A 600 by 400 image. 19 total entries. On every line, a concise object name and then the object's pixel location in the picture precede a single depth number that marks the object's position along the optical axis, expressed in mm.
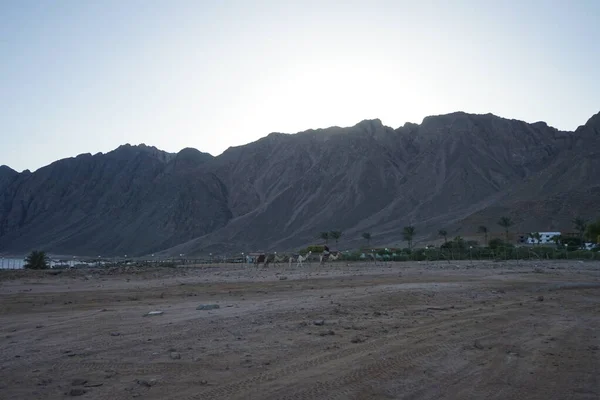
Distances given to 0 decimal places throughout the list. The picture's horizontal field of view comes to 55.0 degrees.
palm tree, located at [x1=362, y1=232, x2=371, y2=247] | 99412
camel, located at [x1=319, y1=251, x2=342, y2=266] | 52169
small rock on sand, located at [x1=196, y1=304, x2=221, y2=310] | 14961
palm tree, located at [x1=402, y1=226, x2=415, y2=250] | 84894
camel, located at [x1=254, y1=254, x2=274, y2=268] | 50109
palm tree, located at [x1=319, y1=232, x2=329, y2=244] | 95206
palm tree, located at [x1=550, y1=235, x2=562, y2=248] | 78938
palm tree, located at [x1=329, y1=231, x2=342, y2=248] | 95438
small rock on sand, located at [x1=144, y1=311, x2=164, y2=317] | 13772
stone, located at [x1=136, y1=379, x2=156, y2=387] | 7551
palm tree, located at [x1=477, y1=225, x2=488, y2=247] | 88912
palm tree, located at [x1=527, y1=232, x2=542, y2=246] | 82438
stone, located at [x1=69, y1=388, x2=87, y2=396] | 7145
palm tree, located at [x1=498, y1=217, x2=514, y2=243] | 85875
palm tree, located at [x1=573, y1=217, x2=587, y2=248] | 78500
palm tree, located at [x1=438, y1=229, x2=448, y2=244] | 86850
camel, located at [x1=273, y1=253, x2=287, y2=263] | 51656
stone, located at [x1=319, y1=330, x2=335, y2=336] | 10959
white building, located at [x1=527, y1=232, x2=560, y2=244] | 85250
